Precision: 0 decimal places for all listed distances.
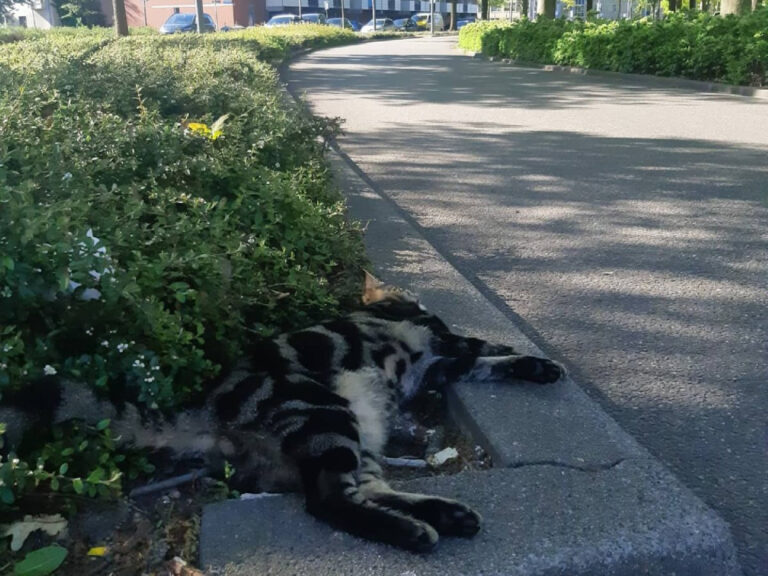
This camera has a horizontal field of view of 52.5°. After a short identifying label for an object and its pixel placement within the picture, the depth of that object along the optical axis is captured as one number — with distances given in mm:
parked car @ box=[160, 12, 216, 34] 41550
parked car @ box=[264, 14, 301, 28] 56600
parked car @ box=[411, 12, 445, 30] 68638
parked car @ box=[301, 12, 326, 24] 60431
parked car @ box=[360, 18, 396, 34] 62750
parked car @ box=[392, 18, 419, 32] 67469
